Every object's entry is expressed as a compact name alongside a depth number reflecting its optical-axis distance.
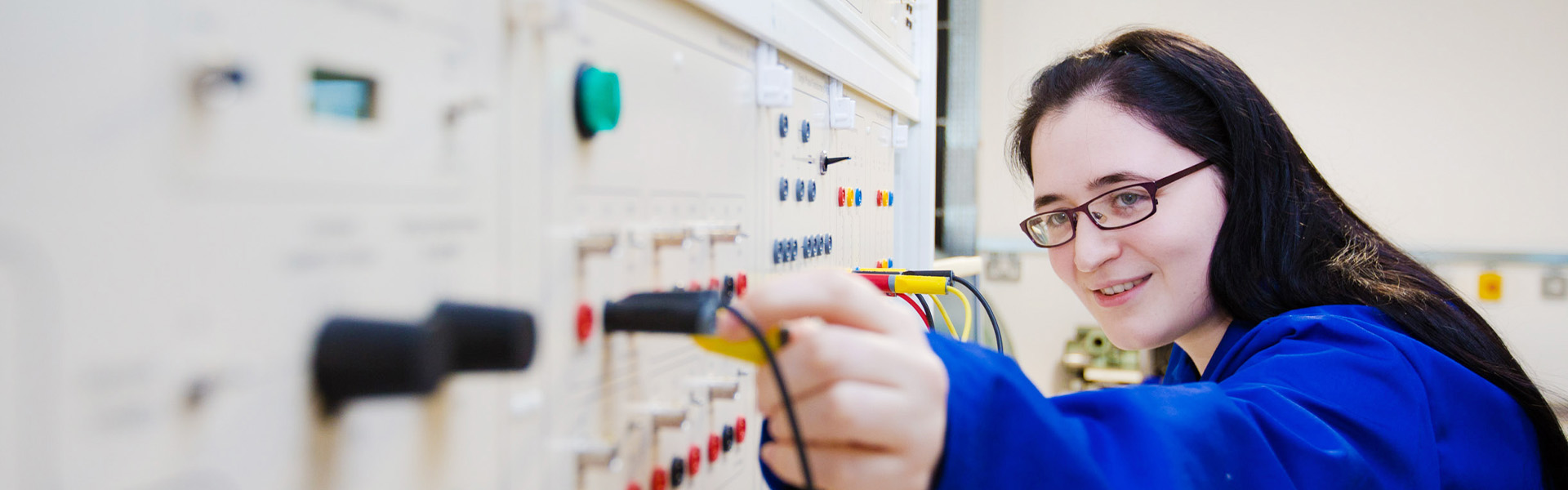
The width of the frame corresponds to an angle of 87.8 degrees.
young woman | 0.38
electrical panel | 0.22
